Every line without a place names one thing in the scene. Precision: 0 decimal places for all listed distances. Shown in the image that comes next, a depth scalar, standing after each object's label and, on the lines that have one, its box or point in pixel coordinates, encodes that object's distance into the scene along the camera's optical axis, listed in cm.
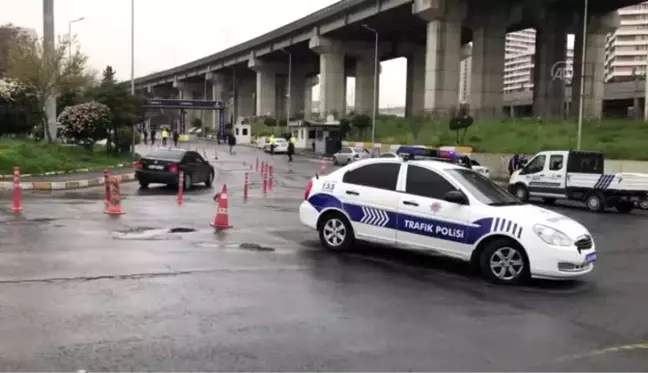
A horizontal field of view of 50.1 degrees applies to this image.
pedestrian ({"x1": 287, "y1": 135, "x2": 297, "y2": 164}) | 4532
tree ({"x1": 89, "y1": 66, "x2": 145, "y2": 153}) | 3841
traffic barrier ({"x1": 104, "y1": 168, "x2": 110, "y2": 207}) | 1579
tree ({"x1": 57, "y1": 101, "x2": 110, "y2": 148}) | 3509
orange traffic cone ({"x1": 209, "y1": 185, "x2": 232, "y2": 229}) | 1364
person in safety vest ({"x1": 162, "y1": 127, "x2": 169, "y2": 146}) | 7364
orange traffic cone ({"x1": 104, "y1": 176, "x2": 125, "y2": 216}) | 1539
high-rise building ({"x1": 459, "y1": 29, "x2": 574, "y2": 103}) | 17942
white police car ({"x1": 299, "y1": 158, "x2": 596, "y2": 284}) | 911
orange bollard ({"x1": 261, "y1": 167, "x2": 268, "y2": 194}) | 2380
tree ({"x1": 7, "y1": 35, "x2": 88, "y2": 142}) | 3528
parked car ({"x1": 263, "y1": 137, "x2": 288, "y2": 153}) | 6550
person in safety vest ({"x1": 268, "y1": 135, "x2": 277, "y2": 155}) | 6338
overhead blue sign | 8934
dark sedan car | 2419
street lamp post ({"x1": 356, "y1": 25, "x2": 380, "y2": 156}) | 5886
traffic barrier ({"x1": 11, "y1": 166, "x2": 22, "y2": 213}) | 1544
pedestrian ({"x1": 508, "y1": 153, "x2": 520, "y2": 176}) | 3360
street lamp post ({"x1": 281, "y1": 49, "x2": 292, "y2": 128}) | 9612
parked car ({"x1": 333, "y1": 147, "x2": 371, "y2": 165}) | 4918
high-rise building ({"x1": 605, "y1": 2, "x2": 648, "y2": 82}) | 15238
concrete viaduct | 6072
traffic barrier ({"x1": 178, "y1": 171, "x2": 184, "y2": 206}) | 1874
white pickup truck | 2112
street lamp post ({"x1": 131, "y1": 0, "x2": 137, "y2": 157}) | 5359
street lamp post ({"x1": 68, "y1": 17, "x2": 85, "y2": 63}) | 3865
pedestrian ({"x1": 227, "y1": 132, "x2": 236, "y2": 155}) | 6341
